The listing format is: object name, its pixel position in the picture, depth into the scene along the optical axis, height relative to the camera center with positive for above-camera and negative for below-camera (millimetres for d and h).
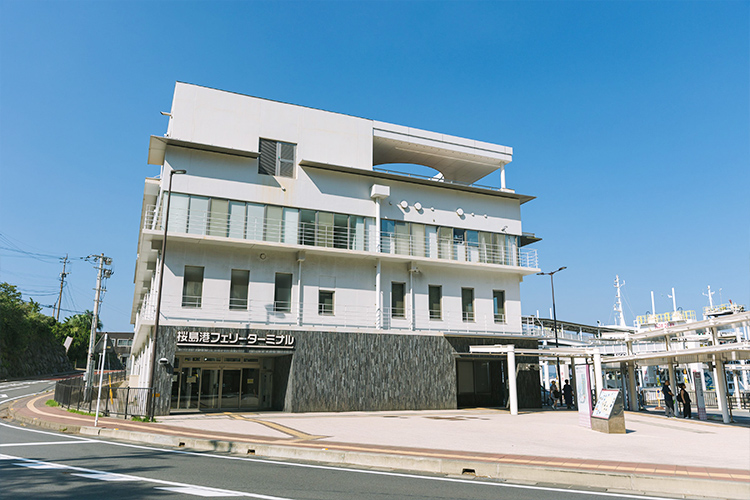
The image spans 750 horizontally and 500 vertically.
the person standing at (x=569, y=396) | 30747 -1669
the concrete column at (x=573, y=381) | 29734 -818
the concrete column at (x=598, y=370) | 23984 -101
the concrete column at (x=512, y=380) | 25297 -637
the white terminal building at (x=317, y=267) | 24516 +5212
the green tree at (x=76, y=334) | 76512 +4446
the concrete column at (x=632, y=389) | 26656 -1111
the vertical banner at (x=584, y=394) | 18000 -930
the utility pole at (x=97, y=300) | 30903 +4420
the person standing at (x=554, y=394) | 31334 -1647
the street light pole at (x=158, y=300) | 20672 +2690
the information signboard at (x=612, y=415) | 15852 -1426
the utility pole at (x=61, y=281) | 83688 +13291
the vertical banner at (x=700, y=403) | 22628 -1499
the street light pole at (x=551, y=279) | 41806 +7177
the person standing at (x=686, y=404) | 23766 -1642
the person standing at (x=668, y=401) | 24016 -1514
